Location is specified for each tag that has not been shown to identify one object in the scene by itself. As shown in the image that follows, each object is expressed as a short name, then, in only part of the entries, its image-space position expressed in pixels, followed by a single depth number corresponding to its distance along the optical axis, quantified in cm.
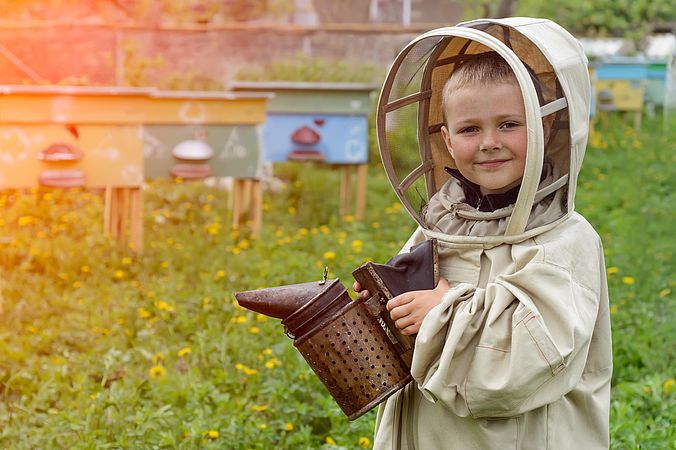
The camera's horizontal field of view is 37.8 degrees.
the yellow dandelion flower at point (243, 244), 618
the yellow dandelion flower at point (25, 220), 612
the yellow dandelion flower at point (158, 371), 390
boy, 185
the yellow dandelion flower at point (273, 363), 382
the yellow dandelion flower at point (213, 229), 659
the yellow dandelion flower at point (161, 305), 481
